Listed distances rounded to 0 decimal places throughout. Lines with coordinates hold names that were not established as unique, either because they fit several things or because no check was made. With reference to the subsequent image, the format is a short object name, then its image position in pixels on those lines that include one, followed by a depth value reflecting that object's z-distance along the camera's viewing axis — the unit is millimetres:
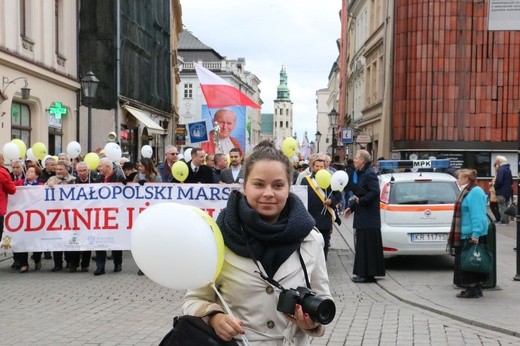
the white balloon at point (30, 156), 15474
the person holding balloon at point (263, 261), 2871
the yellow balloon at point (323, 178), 11743
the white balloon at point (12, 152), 14164
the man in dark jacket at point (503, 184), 19375
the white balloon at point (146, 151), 19688
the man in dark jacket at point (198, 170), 12781
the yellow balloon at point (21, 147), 14562
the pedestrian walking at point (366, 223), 10812
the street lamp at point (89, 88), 19047
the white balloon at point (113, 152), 15250
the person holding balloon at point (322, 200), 11711
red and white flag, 16295
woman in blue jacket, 9289
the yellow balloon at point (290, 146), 14214
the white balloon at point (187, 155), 18312
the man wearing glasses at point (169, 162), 13586
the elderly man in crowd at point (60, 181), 12086
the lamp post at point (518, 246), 10469
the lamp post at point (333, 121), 37419
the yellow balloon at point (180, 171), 12281
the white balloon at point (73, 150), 16750
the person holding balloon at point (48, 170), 13156
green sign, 23203
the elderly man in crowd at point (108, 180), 11680
